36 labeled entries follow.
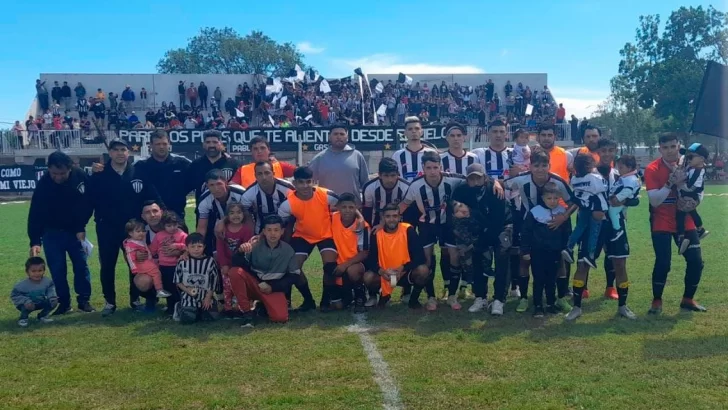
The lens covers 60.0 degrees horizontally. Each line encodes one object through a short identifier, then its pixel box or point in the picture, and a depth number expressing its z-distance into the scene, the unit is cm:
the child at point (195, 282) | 682
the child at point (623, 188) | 680
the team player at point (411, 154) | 790
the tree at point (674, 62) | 4715
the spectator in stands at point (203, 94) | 3753
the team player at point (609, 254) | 670
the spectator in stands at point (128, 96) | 3712
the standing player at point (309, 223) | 722
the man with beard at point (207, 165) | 783
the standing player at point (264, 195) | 737
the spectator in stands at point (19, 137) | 2984
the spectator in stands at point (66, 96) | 3697
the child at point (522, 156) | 829
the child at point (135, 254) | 725
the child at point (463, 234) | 698
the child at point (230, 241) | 700
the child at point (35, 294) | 692
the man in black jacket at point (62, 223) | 732
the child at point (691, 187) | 643
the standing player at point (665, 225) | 669
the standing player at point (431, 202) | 728
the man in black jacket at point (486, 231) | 697
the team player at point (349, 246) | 714
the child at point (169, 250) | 723
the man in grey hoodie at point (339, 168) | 793
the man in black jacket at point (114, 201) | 752
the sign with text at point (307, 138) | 2889
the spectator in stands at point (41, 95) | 3728
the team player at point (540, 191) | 680
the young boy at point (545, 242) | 671
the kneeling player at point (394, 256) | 706
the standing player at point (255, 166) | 769
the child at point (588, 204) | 677
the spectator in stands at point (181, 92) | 3800
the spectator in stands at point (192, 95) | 3750
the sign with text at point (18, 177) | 2673
